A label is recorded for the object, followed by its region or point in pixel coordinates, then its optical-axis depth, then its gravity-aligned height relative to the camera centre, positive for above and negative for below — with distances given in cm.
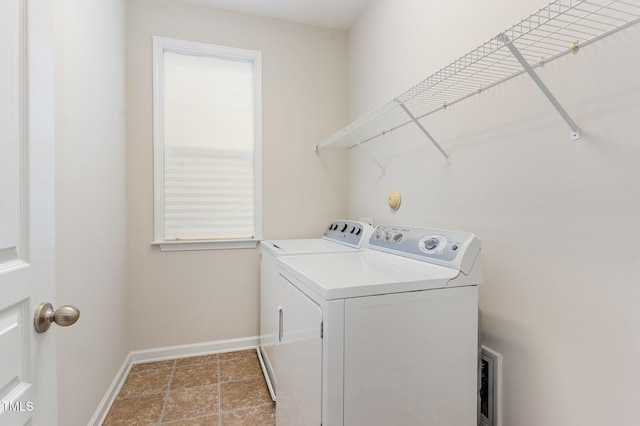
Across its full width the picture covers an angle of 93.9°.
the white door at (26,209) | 61 +0
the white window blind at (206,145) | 234 +51
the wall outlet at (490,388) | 122 -74
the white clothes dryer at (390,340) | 97 -46
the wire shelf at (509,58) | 87 +56
